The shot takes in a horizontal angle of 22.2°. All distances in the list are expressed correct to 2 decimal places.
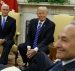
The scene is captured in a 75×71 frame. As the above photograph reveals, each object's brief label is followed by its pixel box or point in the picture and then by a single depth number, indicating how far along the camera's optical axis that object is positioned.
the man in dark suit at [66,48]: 1.01
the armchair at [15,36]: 3.79
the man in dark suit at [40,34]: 3.44
